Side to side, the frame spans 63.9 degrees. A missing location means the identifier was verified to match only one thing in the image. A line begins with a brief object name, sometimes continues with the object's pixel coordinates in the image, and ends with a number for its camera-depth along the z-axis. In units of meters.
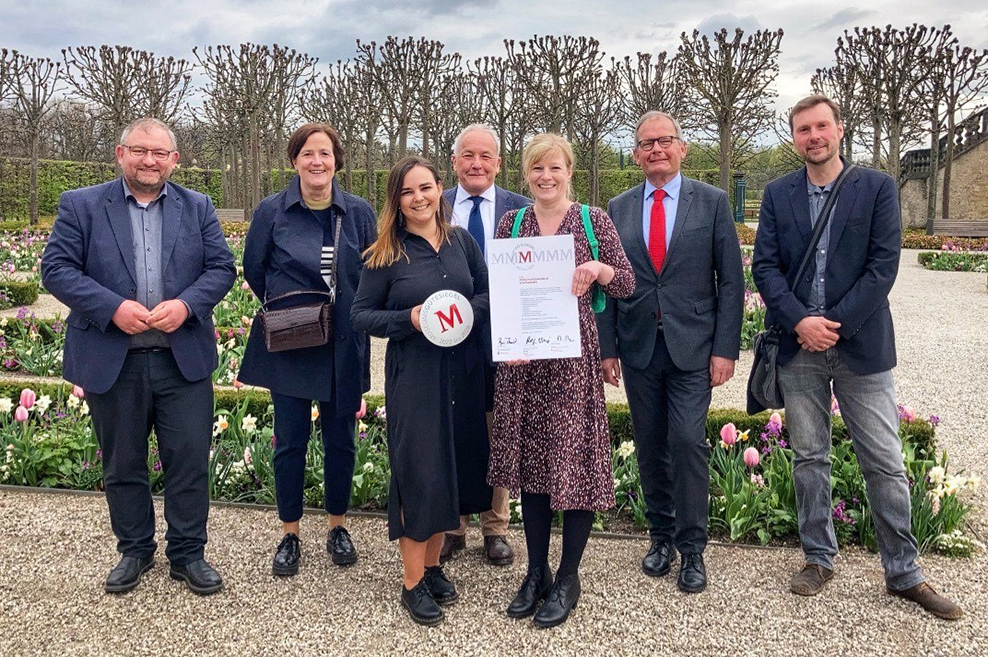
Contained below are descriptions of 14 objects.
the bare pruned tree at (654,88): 26.75
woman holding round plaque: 2.97
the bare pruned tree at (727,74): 22.92
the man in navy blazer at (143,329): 3.15
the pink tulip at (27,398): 4.47
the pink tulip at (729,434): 3.95
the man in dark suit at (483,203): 3.56
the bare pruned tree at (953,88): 26.30
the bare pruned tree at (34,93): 26.62
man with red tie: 3.28
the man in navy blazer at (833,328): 3.03
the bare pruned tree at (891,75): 24.05
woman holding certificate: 2.92
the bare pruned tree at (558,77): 24.89
